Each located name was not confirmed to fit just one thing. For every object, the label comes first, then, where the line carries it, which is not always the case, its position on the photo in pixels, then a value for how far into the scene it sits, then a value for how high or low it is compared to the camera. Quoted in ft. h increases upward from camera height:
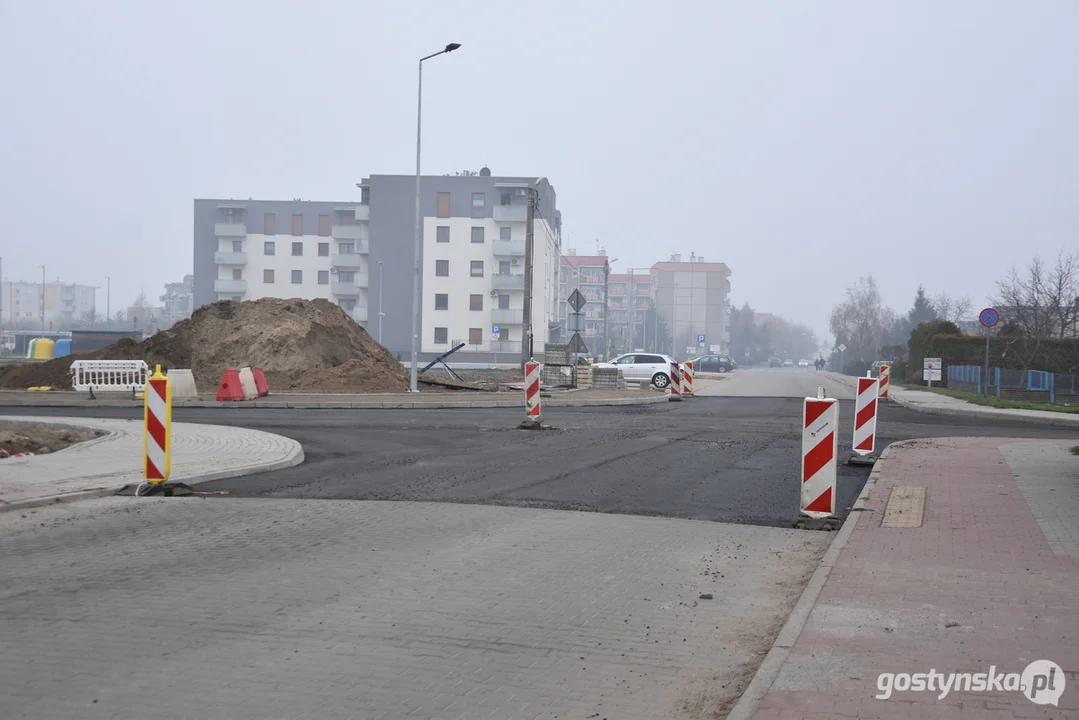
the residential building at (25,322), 522.47 +10.66
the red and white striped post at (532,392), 61.05 -2.66
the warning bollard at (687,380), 114.21 -3.26
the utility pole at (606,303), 196.60 +10.10
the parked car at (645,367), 141.08 -2.31
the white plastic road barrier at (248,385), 86.79 -3.63
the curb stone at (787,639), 13.78 -4.84
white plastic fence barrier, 89.04 -3.24
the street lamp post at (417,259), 99.45 +9.38
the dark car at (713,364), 271.28 -3.09
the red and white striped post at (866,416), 43.21 -2.70
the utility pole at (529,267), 109.65 +9.36
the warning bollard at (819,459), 29.55 -3.13
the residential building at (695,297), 552.00 +31.22
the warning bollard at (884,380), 84.19 -2.18
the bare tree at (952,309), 327.67 +16.69
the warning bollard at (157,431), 34.50 -3.13
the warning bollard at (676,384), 101.76 -3.30
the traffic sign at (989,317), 97.31 +4.10
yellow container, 169.45 -1.57
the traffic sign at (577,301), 111.45 +5.62
